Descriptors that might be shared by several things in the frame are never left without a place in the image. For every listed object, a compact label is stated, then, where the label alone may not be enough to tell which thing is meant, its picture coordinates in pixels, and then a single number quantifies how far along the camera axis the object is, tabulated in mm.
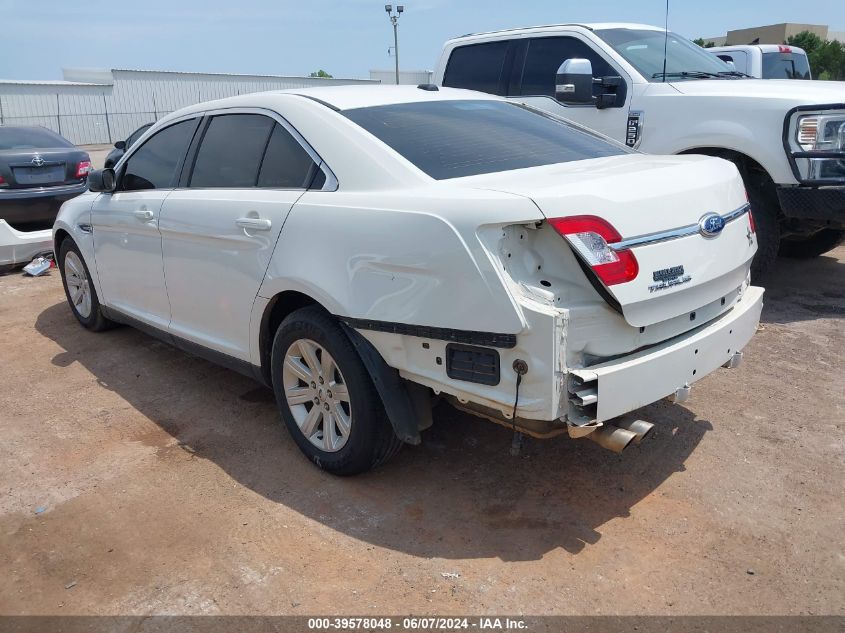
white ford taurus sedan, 2674
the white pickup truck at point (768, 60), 9609
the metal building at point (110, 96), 33094
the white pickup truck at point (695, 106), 5285
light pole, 36250
